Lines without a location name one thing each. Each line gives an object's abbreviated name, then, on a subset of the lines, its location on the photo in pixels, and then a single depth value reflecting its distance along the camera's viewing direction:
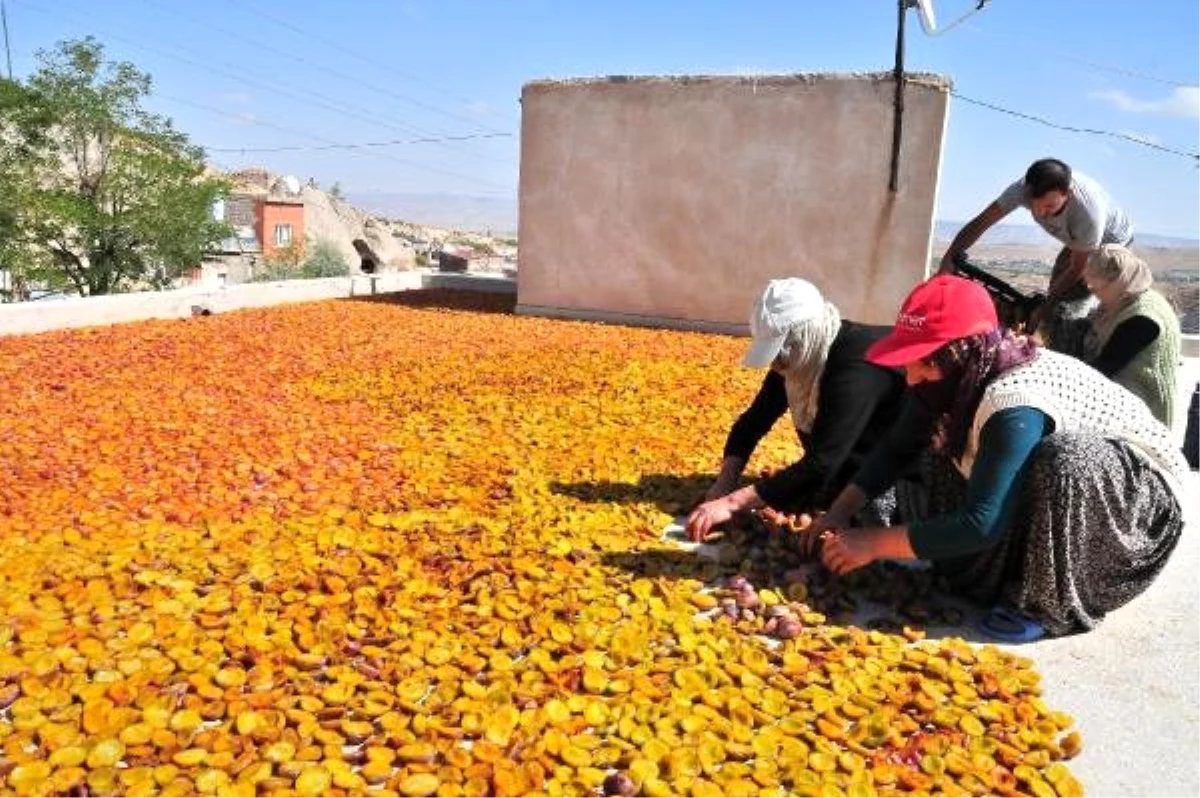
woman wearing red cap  2.11
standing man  3.71
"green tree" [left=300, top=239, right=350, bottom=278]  18.17
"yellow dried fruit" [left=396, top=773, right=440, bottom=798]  1.69
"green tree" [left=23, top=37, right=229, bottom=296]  15.43
